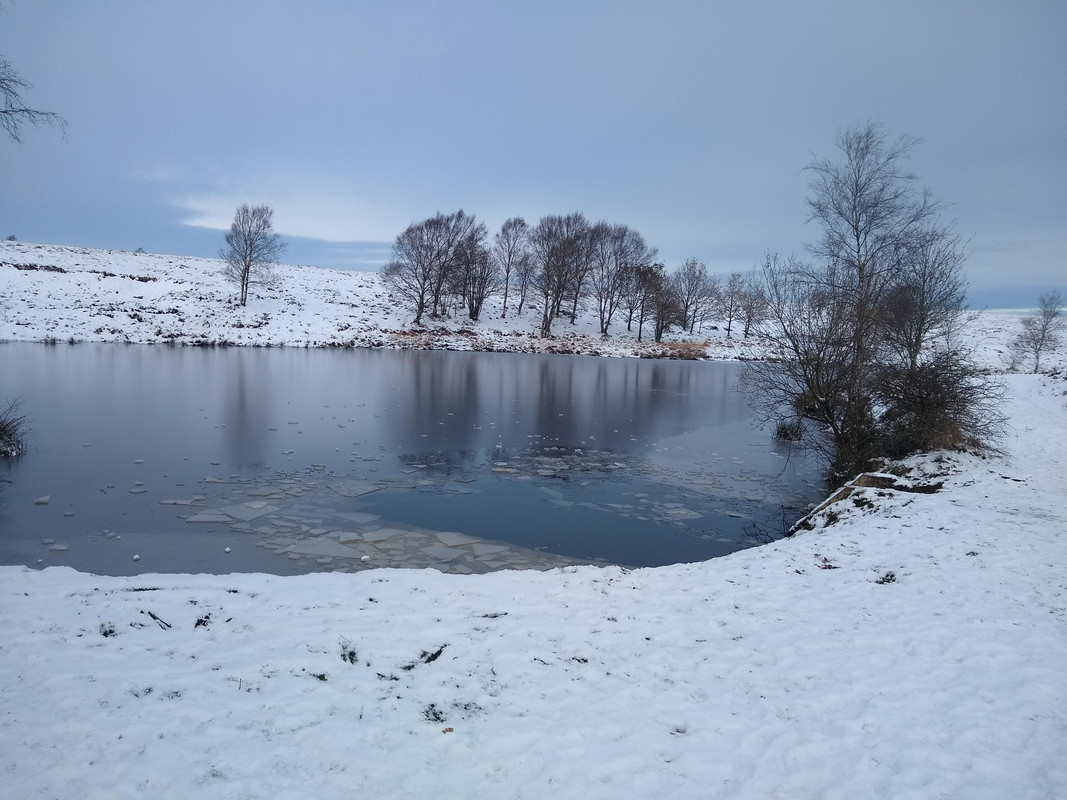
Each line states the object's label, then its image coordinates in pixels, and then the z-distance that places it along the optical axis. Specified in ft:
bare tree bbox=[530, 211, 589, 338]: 174.19
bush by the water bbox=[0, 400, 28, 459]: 33.06
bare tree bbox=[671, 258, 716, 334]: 210.18
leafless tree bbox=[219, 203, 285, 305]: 142.41
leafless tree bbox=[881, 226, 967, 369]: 50.75
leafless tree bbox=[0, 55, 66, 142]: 24.74
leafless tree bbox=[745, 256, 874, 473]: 39.14
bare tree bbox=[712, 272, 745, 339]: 197.16
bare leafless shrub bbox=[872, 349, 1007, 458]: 37.19
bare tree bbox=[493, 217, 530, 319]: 187.01
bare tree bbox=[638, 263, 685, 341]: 188.24
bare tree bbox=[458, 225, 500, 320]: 164.14
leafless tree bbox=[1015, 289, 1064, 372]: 124.47
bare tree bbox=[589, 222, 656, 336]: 188.96
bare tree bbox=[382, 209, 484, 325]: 156.87
